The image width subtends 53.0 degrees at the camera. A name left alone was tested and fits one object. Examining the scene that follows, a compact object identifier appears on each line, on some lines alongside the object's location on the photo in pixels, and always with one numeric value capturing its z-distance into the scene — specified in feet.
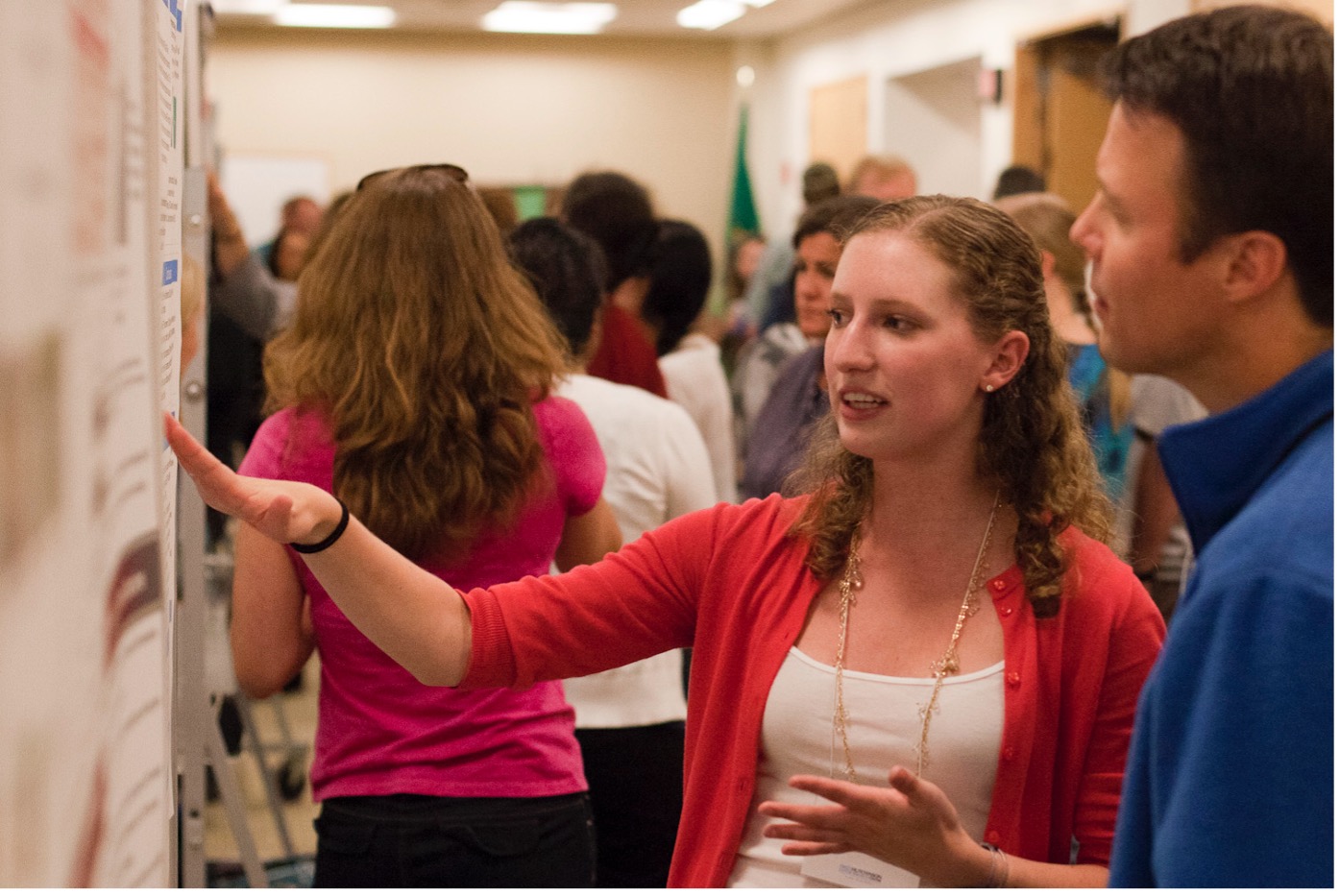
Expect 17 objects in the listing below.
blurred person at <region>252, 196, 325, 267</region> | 22.70
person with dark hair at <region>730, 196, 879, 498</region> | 8.61
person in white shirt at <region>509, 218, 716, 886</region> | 7.54
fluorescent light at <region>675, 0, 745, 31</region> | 33.14
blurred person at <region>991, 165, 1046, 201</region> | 16.55
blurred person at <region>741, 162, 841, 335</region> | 17.83
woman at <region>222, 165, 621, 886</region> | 5.76
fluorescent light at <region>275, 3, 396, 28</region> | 34.19
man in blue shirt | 2.66
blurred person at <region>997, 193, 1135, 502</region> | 9.14
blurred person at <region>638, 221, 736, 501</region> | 10.80
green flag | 36.17
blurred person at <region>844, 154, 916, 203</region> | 16.04
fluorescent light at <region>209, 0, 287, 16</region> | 33.32
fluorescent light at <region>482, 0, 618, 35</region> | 33.86
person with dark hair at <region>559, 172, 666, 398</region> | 10.63
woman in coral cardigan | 4.44
